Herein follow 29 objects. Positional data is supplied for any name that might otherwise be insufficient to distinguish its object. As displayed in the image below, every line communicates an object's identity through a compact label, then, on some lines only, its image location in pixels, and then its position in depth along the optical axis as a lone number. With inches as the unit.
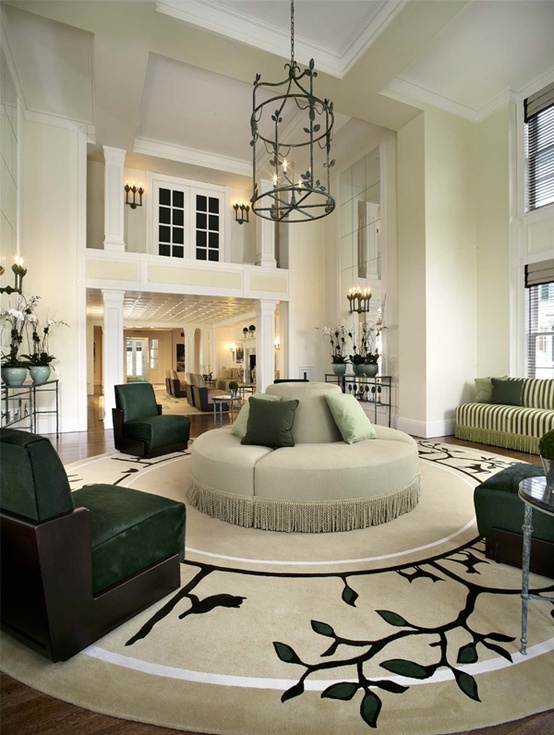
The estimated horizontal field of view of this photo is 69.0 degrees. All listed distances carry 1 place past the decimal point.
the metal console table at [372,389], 274.7
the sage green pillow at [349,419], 132.6
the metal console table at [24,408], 199.2
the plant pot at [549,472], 62.7
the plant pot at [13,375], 190.7
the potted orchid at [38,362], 211.5
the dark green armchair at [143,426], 184.7
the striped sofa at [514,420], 197.3
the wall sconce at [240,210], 351.7
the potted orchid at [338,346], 304.5
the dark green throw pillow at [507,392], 222.1
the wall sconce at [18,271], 213.8
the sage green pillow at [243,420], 140.0
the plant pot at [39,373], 210.5
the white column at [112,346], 279.3
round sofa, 107.2
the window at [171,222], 327.6
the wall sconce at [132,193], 316.2
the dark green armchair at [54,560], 57.5
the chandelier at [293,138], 124.0
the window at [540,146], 225.9
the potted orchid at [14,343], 191.3
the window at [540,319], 225.3
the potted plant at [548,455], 62.1
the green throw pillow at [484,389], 237.6
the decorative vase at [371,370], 266.8
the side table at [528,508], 60.6
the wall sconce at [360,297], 295.9
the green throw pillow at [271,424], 128.0
